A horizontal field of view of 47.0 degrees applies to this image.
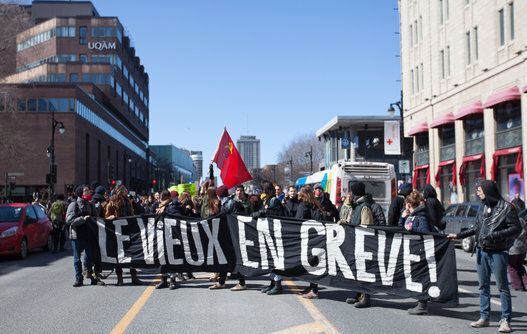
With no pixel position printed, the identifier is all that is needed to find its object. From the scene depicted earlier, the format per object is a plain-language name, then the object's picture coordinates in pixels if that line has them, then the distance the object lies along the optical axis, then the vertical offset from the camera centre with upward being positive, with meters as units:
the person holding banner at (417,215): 9.45 -0.51
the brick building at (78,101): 65.38 +10.06
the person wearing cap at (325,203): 11.47 -0.37
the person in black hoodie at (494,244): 7.45 -0.77
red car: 16.33 -1.20
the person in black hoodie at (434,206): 11.57 -0.46
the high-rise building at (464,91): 27.62 +5.00
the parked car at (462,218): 19.22 -1.17
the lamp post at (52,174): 35.29 +0.77
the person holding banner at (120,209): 11.50 -0.44
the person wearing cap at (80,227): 11.23 -0.75
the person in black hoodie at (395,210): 12.52 -0.56
